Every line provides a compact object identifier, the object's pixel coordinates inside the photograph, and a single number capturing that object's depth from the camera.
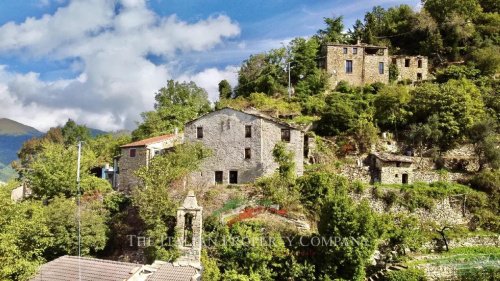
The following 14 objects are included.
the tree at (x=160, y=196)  26.25
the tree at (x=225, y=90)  55.38
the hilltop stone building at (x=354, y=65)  52.25
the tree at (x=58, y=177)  34.50
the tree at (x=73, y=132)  65.81
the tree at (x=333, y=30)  58.41
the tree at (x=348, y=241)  24.23
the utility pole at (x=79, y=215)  21.51
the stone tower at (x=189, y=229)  24.81
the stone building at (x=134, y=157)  36.47
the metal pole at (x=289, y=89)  49.32
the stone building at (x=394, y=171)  34.44
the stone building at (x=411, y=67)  53.84
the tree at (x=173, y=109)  47.22
